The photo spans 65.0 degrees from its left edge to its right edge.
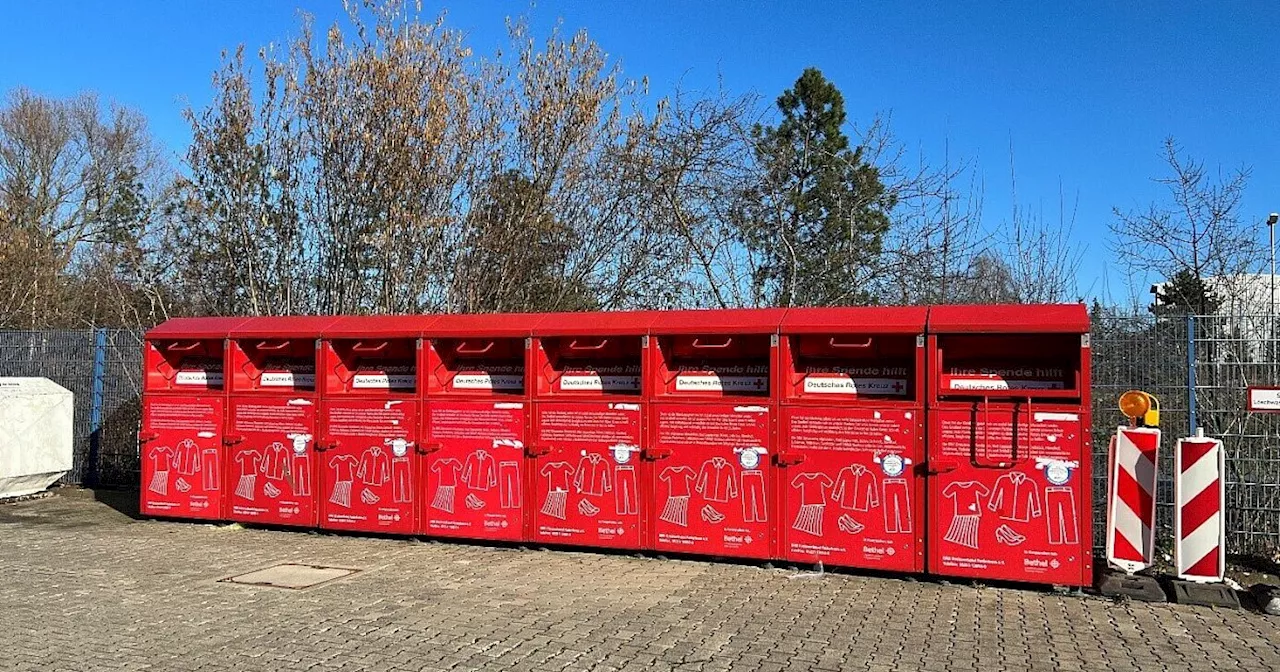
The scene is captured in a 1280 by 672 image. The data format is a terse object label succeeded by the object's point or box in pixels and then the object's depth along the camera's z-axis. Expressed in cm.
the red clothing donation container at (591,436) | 823
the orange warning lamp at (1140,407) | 734
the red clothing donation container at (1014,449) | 705
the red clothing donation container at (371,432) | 892
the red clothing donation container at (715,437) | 786
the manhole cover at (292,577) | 727
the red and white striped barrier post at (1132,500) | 729
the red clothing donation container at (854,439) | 743
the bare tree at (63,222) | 2084
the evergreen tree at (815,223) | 1323
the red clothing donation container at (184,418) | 960
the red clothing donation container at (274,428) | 927
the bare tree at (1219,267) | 980
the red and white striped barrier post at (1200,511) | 711
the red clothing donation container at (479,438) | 859
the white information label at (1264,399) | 757
